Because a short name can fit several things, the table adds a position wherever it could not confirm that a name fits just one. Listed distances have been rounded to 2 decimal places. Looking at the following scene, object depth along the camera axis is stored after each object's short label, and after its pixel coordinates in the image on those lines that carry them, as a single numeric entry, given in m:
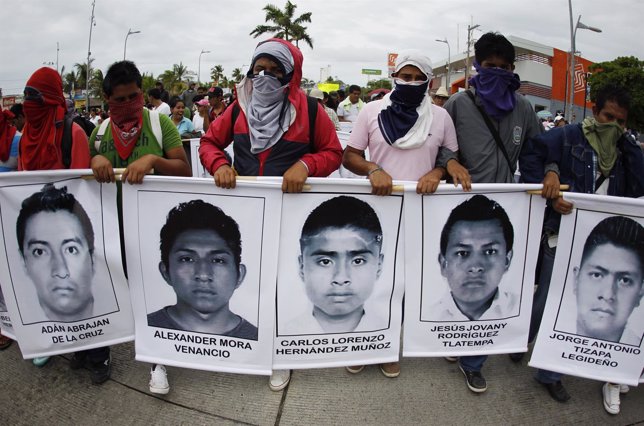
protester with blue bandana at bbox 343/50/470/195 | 2.58
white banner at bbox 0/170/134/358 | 2.49
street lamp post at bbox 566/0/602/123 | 22.39
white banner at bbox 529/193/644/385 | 2.49
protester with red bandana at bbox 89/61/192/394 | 2.45
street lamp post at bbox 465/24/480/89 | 44.85
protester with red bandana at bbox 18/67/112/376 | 2.50
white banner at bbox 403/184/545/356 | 2.51
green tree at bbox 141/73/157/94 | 52.71
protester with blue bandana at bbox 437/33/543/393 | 2.66
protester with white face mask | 2.50
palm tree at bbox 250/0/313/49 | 37.78
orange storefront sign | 44.22
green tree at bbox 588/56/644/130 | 32.38
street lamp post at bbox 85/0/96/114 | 34.66
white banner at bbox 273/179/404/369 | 2.44
